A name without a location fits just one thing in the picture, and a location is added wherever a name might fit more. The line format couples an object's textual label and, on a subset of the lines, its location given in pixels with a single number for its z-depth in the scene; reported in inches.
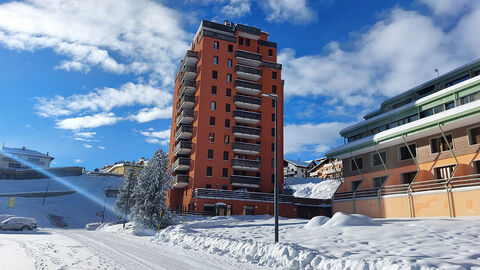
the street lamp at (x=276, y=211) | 683.4
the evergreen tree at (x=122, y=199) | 2447.1
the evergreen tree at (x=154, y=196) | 1360.7
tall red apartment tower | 2064.5
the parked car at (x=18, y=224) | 1373.0
